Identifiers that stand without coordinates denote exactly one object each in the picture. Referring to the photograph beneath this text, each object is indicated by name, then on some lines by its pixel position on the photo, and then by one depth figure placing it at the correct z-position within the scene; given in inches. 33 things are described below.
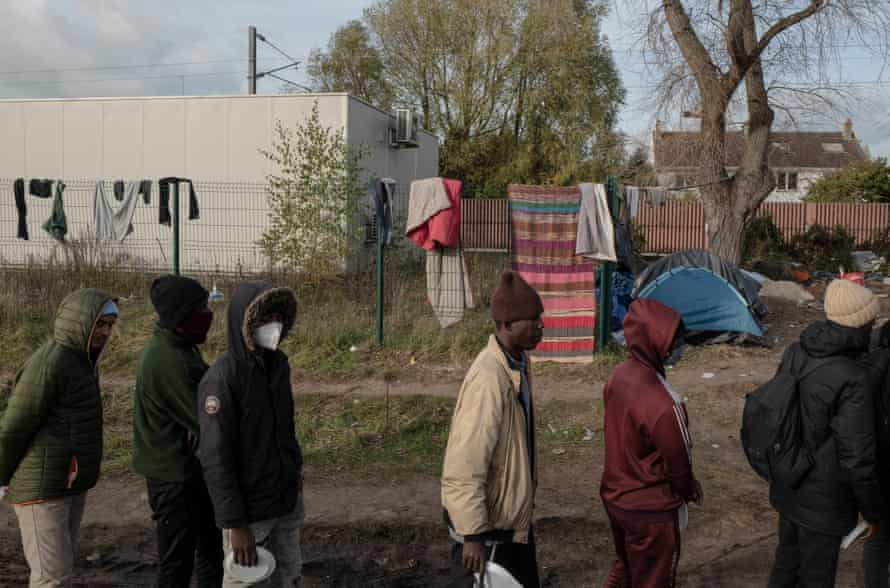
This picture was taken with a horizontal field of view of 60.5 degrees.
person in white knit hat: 120.8
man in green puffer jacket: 131.1
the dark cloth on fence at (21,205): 454.9
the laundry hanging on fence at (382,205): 382.0
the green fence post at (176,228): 390.3
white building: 621.9
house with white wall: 498.0
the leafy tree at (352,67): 1370.6
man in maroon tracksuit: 116.5
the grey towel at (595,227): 353.4
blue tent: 391.5
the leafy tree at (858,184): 1144.8
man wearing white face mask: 118.4
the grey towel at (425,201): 356.8
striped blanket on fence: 358.3
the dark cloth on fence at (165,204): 433.7
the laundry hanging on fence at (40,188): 453.4
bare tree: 479.5
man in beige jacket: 109.0
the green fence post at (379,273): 377.1
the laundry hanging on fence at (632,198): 386.0
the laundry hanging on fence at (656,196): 453.4
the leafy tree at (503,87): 1219.2
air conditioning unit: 762.4
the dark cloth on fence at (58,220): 441.4
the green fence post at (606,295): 362.3
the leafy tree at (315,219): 460.8
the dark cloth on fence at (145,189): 440.8
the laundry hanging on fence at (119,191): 454.6
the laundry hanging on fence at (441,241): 358.3
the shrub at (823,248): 781.3
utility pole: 1202.5
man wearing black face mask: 134.6
